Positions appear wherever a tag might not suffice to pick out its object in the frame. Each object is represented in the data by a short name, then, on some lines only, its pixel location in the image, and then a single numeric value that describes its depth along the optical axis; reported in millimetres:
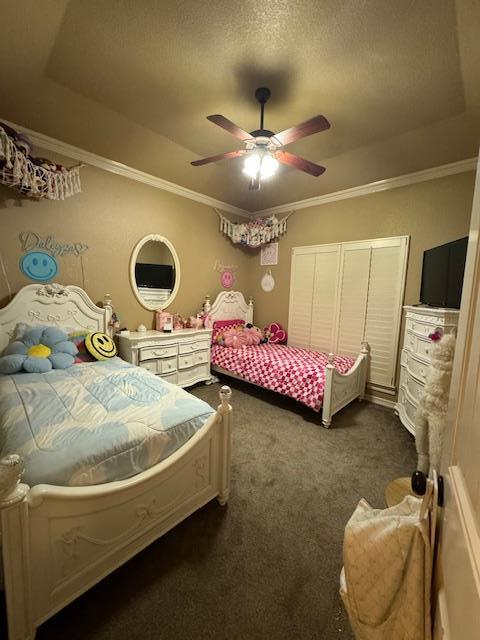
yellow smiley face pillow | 2502
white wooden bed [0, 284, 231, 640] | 873
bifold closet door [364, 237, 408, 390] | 3041
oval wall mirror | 3248
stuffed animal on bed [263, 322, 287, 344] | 4129
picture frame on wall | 4238
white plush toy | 1693
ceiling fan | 1631
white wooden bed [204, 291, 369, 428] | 2570
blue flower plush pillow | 2059
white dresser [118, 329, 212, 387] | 2880
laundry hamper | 665
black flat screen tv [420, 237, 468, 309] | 2113
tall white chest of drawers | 2021
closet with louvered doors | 3100
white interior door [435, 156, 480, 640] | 416
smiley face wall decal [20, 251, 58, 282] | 2484
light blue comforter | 1092
